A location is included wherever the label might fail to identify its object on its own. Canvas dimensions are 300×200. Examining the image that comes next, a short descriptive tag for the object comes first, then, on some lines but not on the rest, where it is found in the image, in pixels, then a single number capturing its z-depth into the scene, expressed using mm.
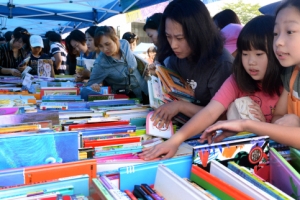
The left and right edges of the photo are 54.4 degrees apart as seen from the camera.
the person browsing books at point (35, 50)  3786
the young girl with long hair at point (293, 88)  929
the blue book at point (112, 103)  1695
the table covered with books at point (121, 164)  722
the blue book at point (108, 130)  1160
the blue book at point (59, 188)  711
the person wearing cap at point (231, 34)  2342
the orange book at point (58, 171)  814
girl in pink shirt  1209
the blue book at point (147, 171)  821
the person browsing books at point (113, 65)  2480
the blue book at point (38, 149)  878
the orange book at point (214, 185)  677
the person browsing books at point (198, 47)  1441
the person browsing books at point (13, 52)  3883
